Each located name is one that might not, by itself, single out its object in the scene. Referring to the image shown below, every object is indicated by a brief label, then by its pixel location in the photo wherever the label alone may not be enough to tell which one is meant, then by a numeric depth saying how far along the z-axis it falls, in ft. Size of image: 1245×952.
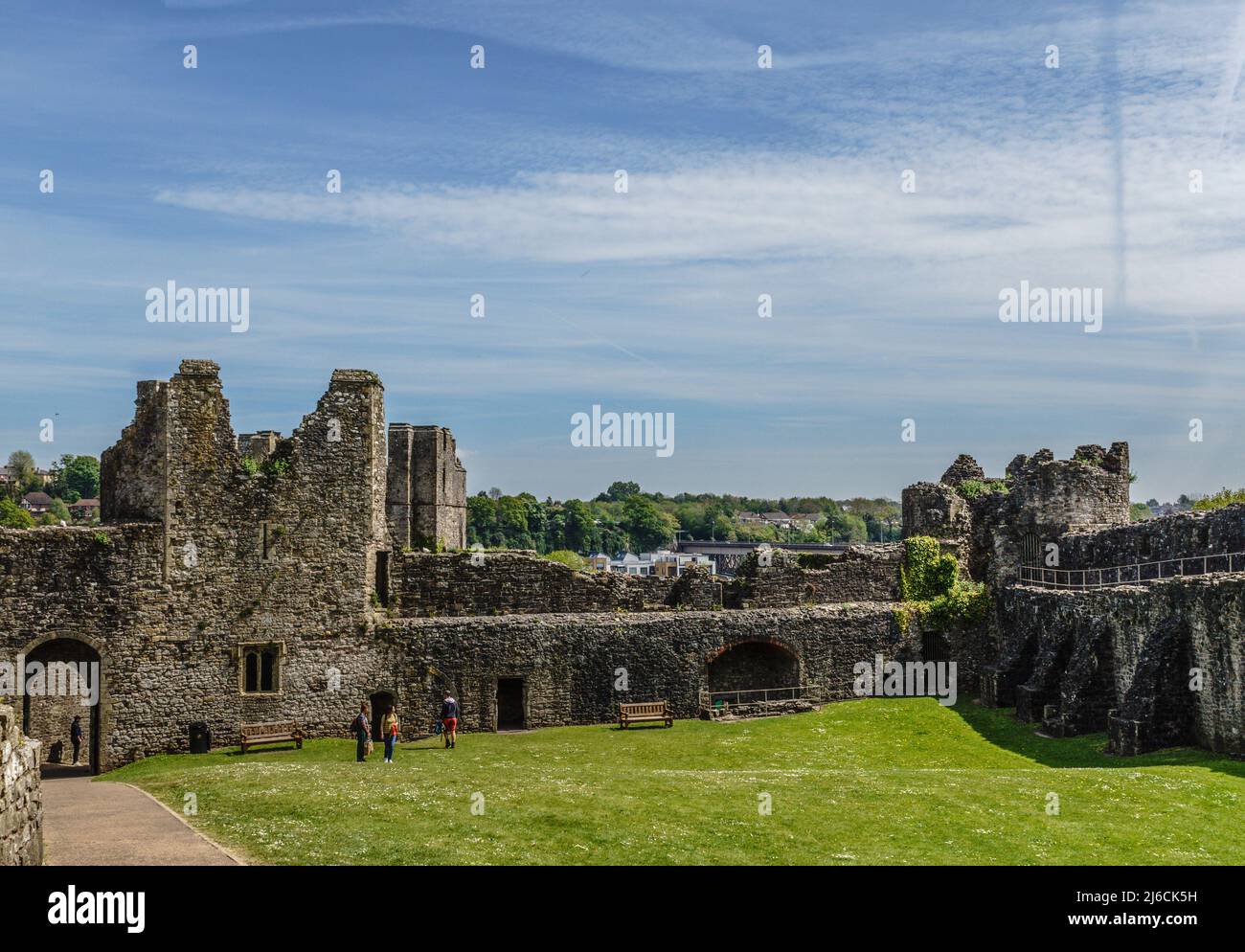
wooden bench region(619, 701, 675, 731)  114.01
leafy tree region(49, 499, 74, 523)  438.57
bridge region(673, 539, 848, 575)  518.41
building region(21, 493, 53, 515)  495.94
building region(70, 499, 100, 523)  428.56
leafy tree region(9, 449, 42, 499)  555.98
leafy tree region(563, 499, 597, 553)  563.48
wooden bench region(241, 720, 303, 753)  107.34
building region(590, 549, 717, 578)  488.15
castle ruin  104.06
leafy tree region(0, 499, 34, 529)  253.03
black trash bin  107.55
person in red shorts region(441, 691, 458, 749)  105.40
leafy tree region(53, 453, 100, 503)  519.19
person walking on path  116.47
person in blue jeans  95.35
